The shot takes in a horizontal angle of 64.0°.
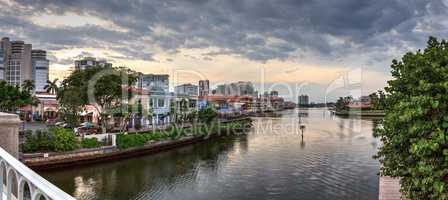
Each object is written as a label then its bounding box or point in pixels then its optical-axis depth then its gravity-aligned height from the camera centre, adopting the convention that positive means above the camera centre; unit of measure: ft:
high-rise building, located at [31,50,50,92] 435.53 +39.99
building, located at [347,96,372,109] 390.28 +0.44
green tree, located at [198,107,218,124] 159.79 -5.26
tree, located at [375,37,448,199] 23.35 -1.41
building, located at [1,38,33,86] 407.64 +43.31
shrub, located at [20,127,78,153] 77.73 -8.29
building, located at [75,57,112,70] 388.57 +46.86
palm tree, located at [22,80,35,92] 187.83 +9.94
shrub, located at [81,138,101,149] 86.19 -9.57
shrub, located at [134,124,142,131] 125.06 -8.11
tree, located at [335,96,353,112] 458.42 +1.30
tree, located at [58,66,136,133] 110.93 +4.86
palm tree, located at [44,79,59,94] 212.43 +10.40
